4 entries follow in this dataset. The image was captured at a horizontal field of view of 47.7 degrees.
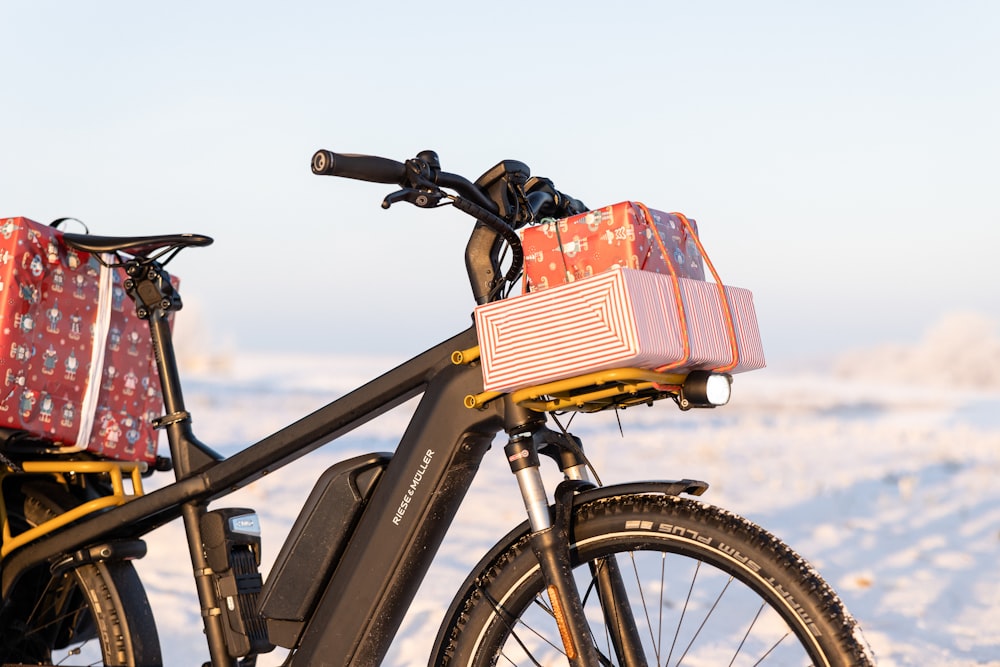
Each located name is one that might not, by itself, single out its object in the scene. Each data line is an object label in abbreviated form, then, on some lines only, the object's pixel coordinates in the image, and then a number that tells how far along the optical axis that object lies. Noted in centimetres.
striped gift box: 208
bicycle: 223
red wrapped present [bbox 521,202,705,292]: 220
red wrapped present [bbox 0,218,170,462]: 317
